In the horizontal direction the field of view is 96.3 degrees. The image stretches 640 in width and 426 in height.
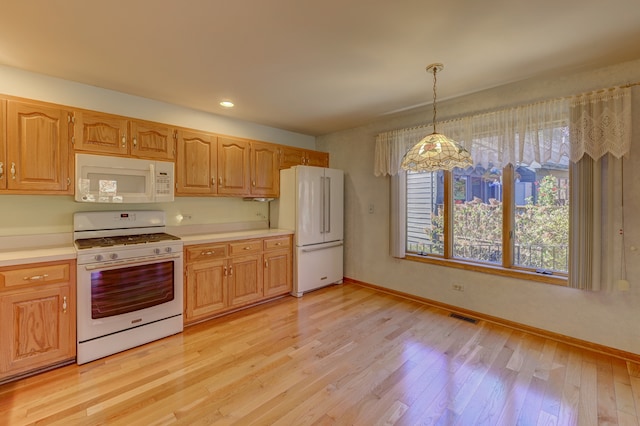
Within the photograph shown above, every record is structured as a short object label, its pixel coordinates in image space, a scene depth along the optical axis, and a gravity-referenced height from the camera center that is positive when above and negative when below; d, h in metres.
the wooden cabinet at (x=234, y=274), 3.09 -0.75
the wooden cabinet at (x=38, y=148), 2.32 +0.54
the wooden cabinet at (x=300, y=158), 4.20 +0.86
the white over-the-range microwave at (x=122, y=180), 2.62 +0.32
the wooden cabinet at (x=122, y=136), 2.63 +0.76
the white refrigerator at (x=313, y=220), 3.98 -0.11
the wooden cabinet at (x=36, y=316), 2.09 -0.80
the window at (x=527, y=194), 2.45 +0.20
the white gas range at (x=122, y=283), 2.39 -0.65
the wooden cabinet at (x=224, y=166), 3.28 +0.58
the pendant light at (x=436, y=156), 2.09 +0.42
